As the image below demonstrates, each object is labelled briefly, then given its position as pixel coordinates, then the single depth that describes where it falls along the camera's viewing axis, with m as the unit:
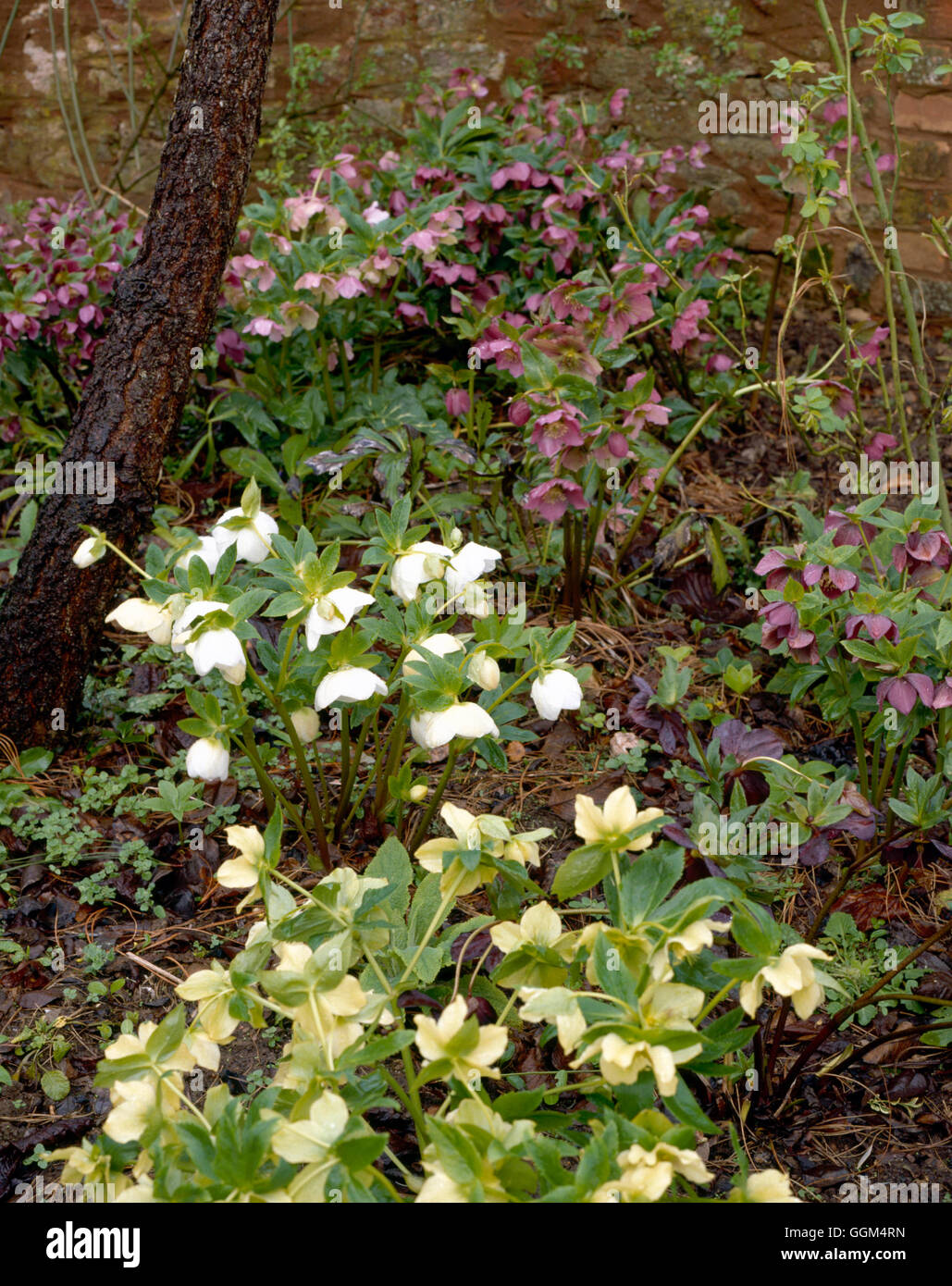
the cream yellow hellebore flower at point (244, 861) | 1.19
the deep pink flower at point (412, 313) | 2.69
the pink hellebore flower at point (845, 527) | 1.78
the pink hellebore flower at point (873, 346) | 2.37
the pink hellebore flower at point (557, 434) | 1.88
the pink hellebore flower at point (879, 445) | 2.22
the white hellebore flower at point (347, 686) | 1.31
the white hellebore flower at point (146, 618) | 1.38
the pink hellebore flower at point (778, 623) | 1.69
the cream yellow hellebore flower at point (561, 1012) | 0.96
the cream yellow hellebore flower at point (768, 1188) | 0.92
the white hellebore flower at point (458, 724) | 1.25
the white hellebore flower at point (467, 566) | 1.42
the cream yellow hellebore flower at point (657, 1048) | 0.91
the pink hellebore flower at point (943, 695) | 1.54
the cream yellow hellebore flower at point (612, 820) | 1.09
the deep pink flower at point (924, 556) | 1.67
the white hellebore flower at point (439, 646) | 1.32
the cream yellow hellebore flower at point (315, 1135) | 0.90
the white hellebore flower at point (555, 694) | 1.33
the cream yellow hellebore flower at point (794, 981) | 0.97
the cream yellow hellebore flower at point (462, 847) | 1.17
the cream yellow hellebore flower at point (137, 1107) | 0.99
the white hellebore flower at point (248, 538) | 1.45
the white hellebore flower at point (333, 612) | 1.31
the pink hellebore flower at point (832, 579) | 1.64
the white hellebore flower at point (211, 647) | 1.27
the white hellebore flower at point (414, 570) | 1.41
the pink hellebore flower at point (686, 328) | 2.44
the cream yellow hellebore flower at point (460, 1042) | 0.98
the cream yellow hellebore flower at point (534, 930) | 1.11
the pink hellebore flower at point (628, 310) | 2.16
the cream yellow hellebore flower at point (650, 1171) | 0.86
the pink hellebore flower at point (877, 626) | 1.58
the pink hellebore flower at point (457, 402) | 2.47
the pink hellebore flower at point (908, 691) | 1.55
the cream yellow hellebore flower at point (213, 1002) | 1.08
